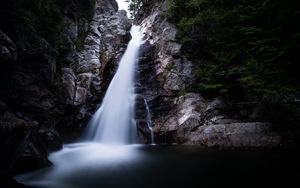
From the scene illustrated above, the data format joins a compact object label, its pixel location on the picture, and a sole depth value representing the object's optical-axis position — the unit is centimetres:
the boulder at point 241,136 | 1065
